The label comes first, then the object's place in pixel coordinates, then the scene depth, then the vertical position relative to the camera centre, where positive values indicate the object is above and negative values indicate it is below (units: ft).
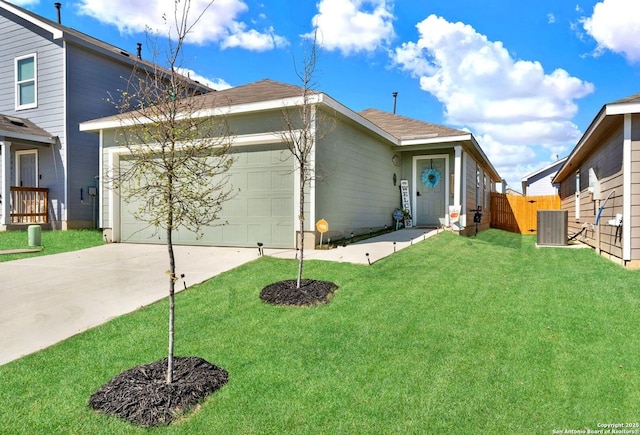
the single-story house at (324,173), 27.35 +3.00
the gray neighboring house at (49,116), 40.16 +9.71
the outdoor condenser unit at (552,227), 35.58 -1.77
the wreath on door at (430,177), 42.52 +3.38
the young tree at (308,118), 18.66 +5.94
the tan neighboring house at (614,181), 21.90 +1.83
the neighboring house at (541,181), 97.66 +6.98
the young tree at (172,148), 9.65 +1.56
